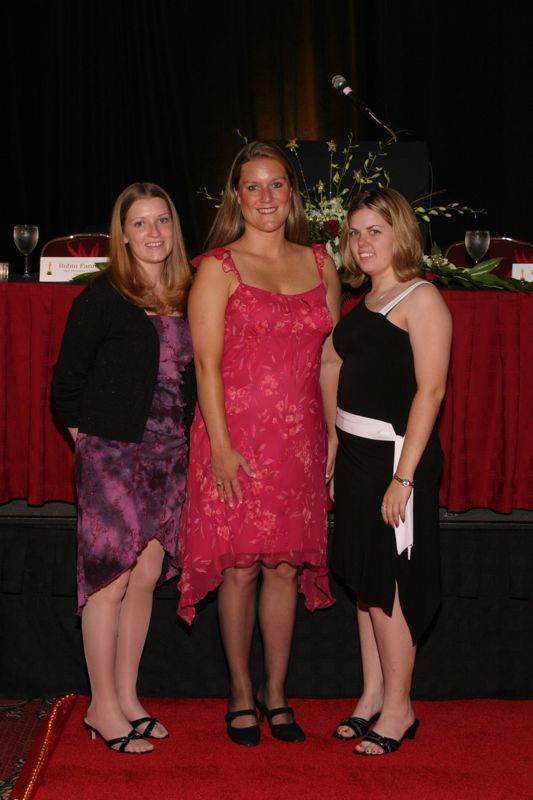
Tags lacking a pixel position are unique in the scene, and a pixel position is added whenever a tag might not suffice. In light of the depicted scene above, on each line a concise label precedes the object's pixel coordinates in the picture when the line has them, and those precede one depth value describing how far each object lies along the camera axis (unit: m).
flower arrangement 3.07
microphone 3.45
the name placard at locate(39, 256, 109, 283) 3.15
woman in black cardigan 2.68
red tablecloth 3.01
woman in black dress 2.62
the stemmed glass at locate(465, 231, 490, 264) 3.29
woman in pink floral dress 2.69
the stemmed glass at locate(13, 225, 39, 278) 3.43
